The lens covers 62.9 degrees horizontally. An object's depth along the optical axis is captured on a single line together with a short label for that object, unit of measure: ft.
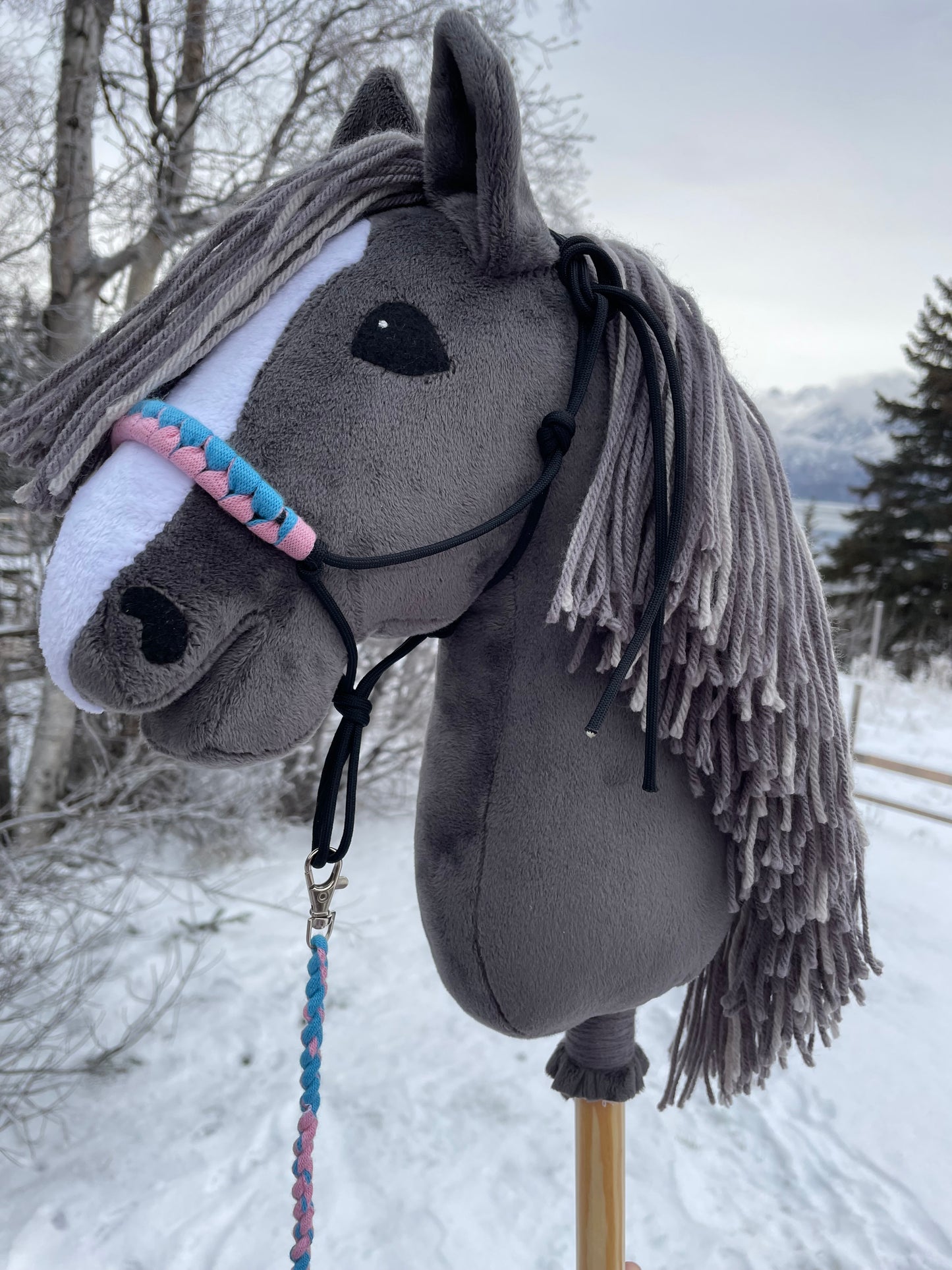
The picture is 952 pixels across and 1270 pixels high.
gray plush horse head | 1.50
